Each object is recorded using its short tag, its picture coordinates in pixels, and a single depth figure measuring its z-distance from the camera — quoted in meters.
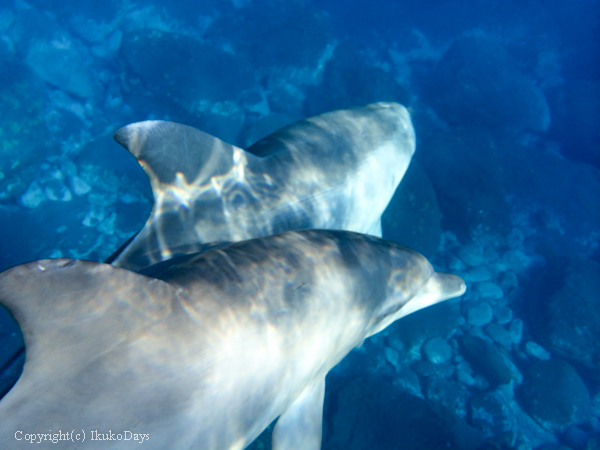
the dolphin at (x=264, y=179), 3.15
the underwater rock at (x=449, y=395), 8.24
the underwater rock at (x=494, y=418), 7.82
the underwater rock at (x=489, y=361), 8.89
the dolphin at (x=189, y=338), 1.47
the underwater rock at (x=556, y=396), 8.70
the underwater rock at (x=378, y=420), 6.82
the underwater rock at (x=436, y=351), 9.03
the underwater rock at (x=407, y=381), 8.30
